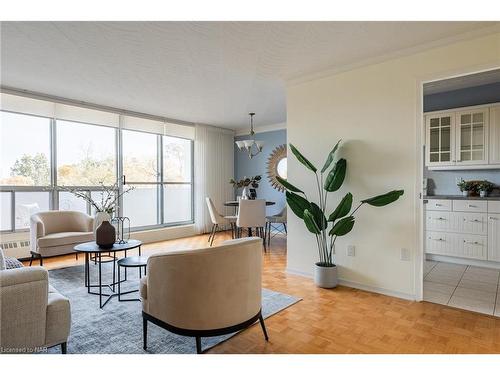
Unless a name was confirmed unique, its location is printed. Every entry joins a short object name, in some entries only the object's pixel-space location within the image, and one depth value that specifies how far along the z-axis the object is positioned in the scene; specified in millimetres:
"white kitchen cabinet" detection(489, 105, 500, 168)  3902
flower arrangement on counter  4070
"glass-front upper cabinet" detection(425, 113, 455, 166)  4289
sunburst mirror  6645
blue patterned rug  1977
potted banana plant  2996
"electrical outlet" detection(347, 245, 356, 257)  3238
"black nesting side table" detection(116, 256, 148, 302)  2596
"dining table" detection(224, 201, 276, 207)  5434
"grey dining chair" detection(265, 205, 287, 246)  5359
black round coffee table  2752
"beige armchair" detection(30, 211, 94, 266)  3783
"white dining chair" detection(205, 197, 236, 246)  5496
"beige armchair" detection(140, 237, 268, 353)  1723
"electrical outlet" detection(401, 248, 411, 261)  2900
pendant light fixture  5152
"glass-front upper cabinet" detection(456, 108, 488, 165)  4012
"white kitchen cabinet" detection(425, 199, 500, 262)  3779
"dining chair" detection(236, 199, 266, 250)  4820
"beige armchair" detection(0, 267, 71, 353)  1490
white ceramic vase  3202
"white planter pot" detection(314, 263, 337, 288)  3180
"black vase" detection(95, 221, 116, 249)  2857
